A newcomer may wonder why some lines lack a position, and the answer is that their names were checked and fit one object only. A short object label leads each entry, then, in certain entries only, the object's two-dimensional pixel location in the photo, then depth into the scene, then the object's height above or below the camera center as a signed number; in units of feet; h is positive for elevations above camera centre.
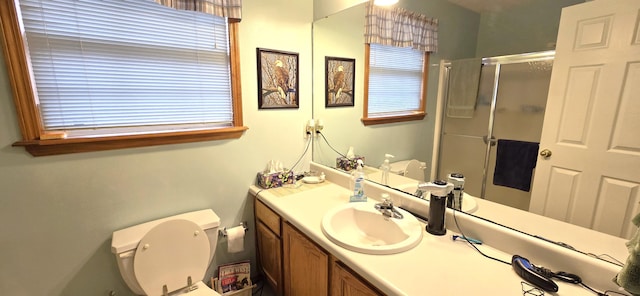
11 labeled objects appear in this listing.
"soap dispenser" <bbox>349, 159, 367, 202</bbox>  5.23 -1.76
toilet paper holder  5.94 -2.99
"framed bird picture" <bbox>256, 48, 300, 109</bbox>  5.93 +0.41
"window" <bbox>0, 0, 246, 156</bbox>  3.96 +0.37
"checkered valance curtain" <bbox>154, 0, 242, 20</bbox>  4.59 +1.61
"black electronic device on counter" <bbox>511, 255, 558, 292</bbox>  2.78 -1.91
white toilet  4.40 -2.71
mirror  3.38 +0.70
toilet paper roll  5.75 -3.07
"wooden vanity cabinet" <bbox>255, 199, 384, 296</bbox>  3.67 -2.80
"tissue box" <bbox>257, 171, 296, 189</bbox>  6.12 -1.91
